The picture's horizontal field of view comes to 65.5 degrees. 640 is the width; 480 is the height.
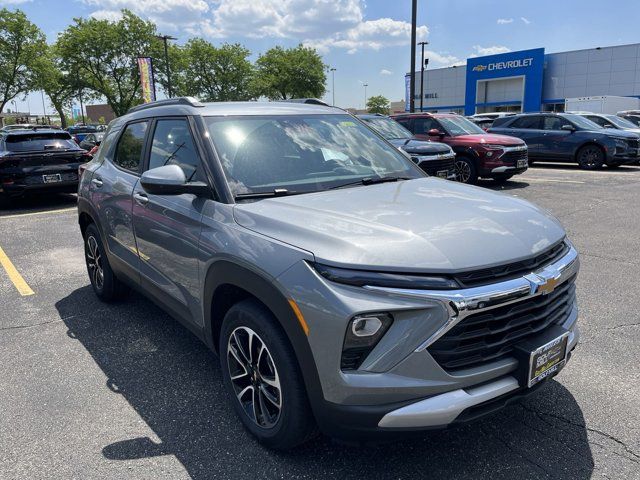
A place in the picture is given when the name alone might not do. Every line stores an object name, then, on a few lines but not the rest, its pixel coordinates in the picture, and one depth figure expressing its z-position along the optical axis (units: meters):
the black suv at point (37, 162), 9.87
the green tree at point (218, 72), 51.59
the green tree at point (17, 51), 38.22
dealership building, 44.84
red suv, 11.16
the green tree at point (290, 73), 53.22
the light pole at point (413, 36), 18.77
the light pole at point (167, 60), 38.11
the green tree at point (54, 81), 39.72
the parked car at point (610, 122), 15.39
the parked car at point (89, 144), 13.72
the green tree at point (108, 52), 41.50
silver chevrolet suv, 1.99
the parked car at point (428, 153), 9.70
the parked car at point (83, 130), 37.83
